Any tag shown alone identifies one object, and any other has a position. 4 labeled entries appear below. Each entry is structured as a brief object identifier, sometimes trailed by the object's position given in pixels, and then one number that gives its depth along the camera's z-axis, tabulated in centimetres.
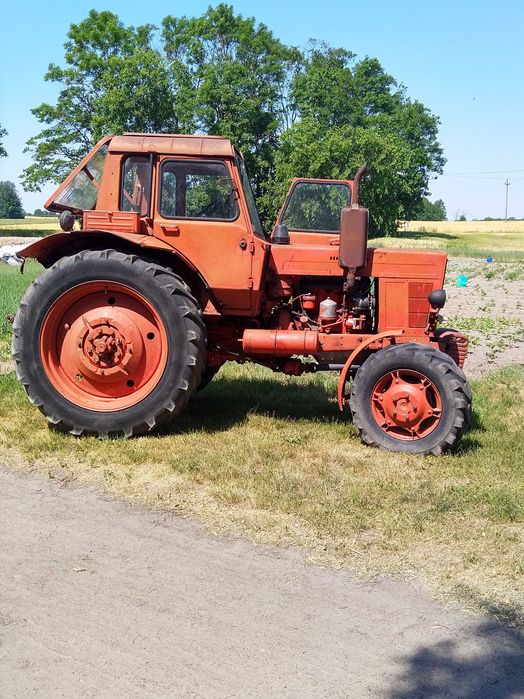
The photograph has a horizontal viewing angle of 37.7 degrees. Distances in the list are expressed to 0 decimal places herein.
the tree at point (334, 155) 4197
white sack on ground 2650
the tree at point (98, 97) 4553
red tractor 616
